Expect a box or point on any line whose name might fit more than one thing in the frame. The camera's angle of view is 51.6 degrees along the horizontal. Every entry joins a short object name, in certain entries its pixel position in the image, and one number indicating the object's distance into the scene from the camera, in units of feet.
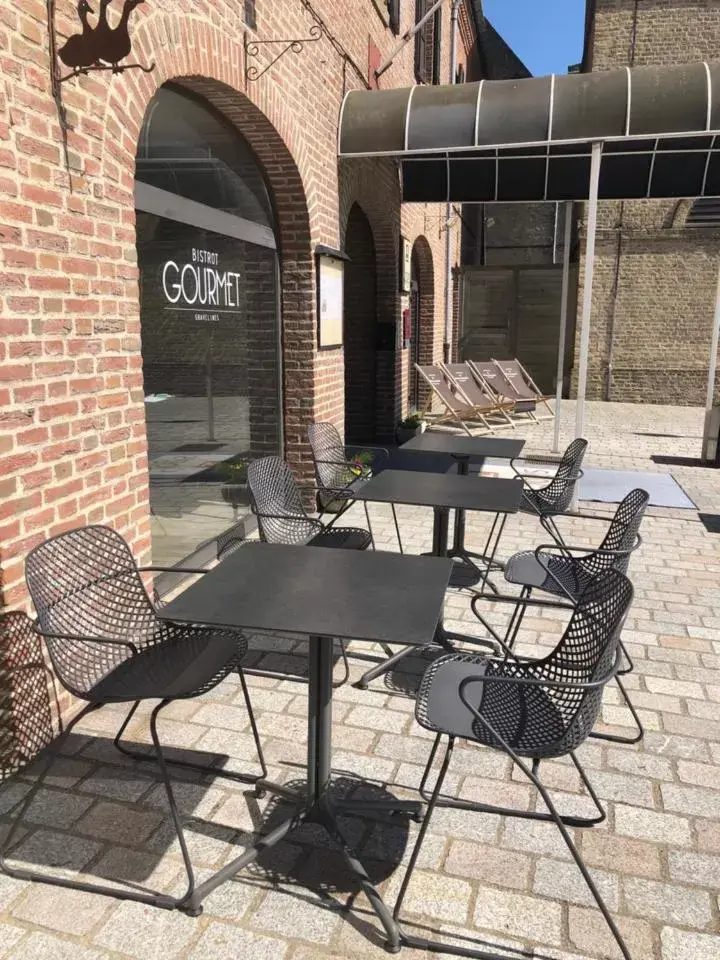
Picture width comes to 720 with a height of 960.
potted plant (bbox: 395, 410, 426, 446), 32.94
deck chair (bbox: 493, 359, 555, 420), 40.54
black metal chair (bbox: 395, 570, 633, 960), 6.89
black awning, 20.27
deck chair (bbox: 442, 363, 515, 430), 37.06
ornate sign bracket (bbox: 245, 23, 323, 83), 15.42
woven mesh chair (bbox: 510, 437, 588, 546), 16.01
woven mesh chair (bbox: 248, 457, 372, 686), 13.57
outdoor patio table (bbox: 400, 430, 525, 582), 16.93
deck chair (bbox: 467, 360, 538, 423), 39.55
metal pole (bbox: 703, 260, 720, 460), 27.48
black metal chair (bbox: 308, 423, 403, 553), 17.81
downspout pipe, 42.78
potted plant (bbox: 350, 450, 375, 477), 18.21
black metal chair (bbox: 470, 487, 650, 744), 10.61
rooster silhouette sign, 9.23
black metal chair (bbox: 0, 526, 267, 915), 7.55
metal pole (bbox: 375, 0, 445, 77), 22.79
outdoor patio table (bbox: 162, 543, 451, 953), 7.06
